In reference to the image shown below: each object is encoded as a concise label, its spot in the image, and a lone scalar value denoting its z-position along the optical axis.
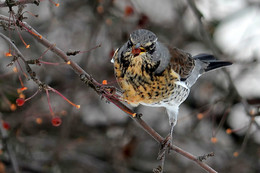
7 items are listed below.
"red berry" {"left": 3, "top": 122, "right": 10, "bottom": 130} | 6.02
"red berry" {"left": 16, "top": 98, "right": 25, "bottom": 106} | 4.29
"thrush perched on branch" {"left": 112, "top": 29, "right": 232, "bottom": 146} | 4.88
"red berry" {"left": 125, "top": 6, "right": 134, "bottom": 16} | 7.60
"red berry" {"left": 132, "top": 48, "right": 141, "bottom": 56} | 4.70
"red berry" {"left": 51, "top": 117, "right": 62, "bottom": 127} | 4.59
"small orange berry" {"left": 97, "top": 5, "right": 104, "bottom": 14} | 7.54
